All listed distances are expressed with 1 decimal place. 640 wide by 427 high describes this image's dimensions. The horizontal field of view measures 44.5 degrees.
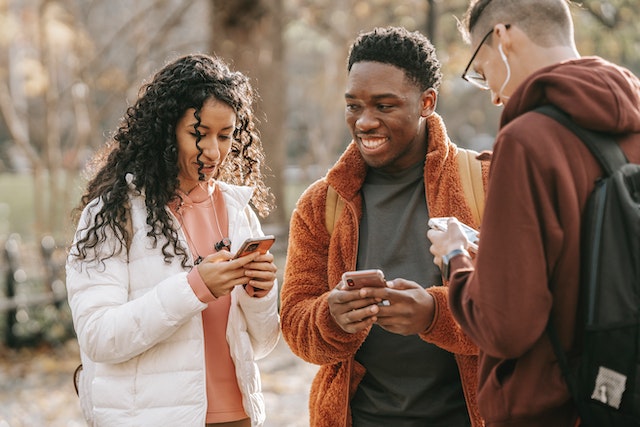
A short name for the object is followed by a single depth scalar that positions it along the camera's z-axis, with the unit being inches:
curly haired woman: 105.2
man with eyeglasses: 75.9
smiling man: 108.0
